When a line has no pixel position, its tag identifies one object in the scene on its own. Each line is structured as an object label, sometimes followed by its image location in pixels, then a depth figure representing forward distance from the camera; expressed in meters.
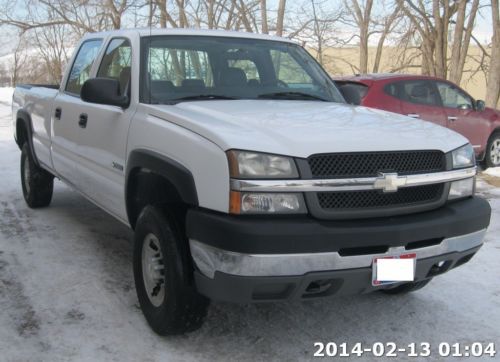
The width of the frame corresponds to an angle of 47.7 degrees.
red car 8.65
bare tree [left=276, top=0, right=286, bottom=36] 18.42
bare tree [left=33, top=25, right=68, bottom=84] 34.80
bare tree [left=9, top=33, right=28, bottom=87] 63.00
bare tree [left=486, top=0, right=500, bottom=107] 14.55
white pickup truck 2.72
